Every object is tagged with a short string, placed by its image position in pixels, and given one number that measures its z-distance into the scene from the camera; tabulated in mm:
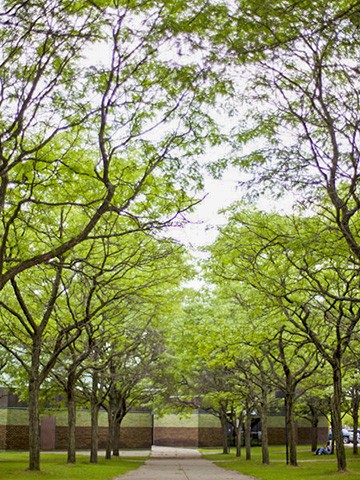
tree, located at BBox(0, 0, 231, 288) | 11695
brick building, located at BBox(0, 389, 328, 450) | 49469
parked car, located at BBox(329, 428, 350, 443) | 71000
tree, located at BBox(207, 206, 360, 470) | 17203
